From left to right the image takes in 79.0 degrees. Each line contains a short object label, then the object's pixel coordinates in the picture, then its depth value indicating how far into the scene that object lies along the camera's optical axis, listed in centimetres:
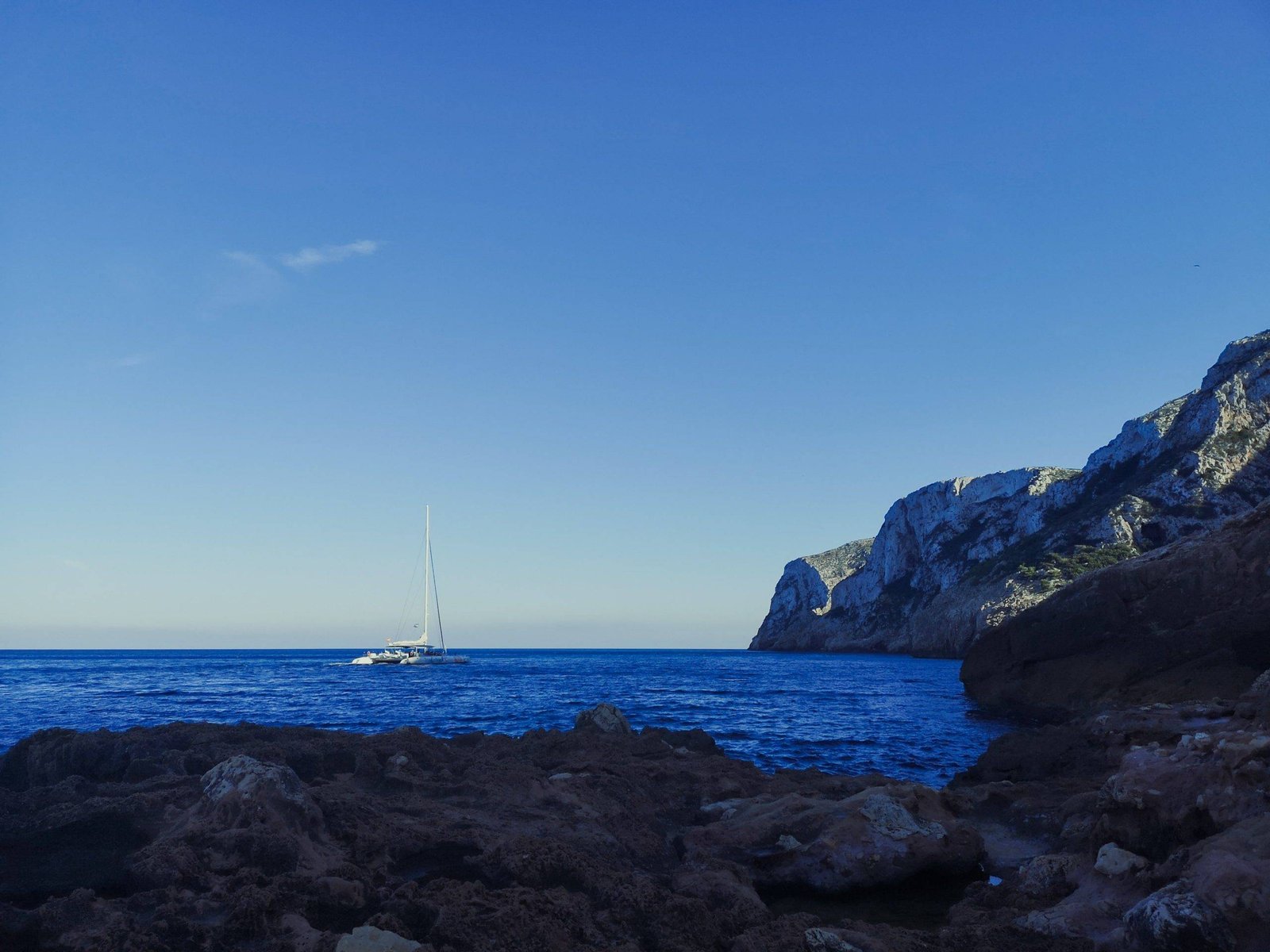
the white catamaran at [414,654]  10244
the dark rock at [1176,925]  679
